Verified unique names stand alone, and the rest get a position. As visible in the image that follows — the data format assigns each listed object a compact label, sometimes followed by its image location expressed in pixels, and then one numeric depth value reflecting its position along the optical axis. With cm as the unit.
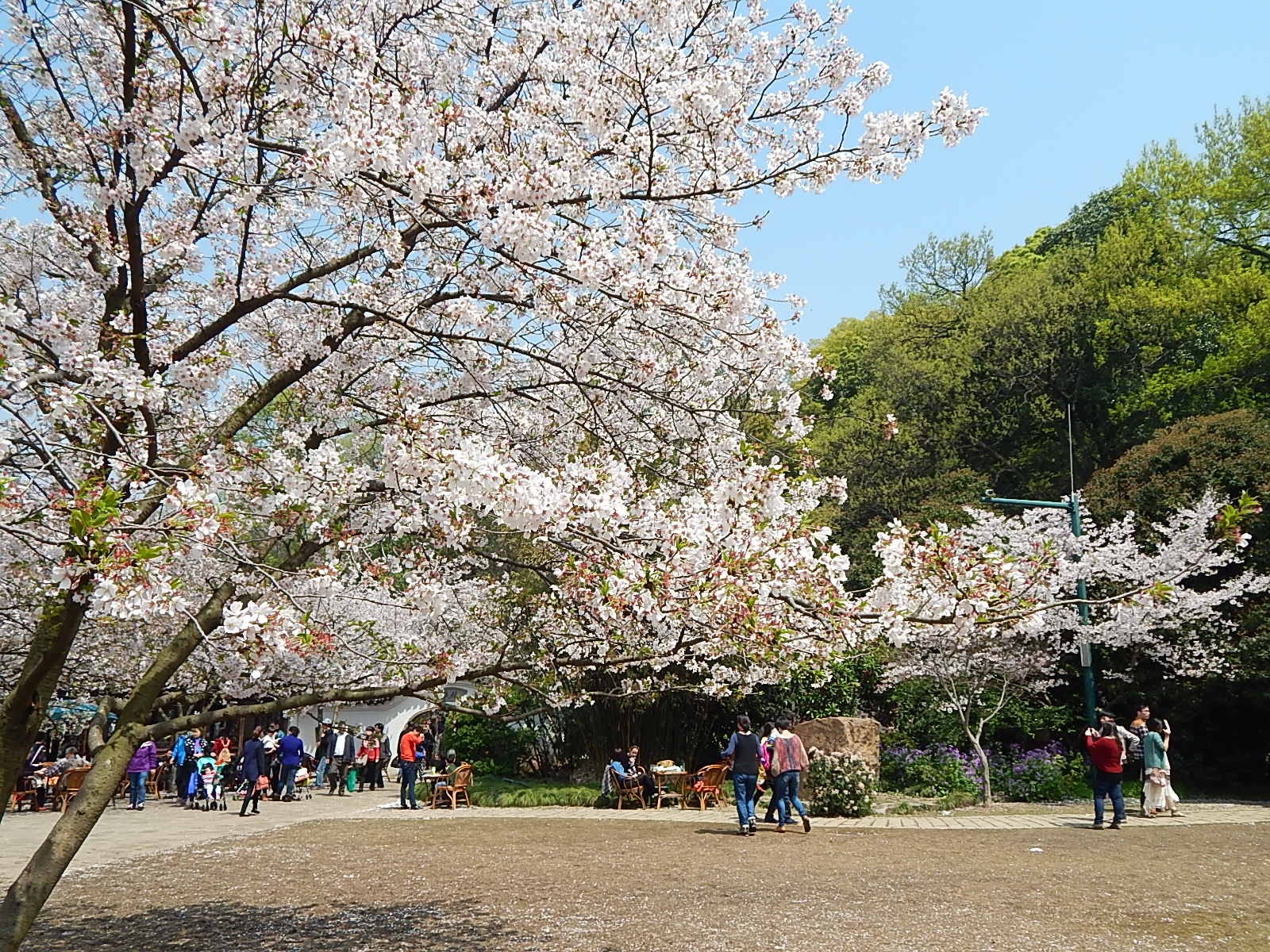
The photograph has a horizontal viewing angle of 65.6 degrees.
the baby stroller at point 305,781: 2252
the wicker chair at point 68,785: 1838
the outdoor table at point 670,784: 1734
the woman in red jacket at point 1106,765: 1323
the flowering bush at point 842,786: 1535
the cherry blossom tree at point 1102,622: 1739
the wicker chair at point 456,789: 1878
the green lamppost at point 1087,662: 1730
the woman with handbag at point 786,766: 1337
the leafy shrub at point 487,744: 2198
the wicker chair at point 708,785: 1719
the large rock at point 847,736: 1662
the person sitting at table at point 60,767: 1961
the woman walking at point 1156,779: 1505
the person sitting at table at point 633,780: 1731
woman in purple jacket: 1864
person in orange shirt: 1845
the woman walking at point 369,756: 2455
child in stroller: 1895
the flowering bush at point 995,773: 1748
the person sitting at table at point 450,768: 1986
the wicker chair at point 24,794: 1884
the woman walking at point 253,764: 1772
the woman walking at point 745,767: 1305
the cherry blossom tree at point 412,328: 463
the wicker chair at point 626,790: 1731
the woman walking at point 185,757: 2019
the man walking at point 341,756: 2309
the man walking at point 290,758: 2080
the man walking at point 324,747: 2373
